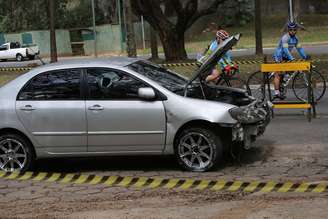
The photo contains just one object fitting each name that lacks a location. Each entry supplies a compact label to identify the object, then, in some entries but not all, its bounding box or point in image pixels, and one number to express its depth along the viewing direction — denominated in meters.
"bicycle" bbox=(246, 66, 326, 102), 13.16
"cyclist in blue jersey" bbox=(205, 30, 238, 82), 13.53
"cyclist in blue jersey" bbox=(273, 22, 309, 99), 13.06
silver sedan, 7.88
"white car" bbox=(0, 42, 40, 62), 50.56
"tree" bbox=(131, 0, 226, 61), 26.33
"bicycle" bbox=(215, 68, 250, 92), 13.62
